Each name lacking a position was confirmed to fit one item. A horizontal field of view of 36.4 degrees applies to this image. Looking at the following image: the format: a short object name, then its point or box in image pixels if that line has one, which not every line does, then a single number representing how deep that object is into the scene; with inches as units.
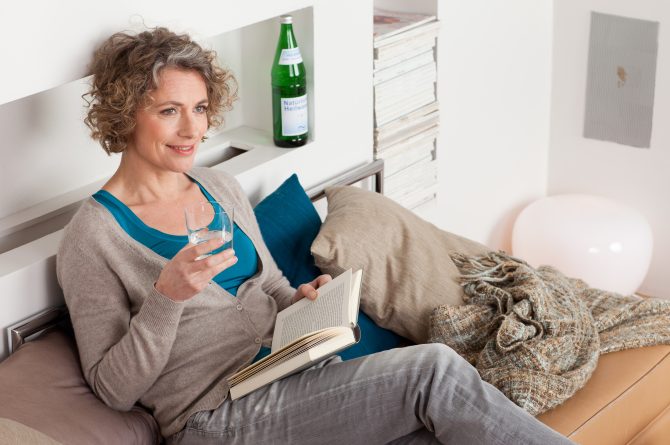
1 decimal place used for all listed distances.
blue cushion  98.2
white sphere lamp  136.3
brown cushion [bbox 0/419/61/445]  68.0
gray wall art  139.8
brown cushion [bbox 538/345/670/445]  90.6
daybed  93.7
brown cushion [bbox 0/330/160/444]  74.6
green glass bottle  104.4
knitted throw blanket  90.7
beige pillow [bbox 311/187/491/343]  96.8
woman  77.7
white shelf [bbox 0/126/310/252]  90.4
